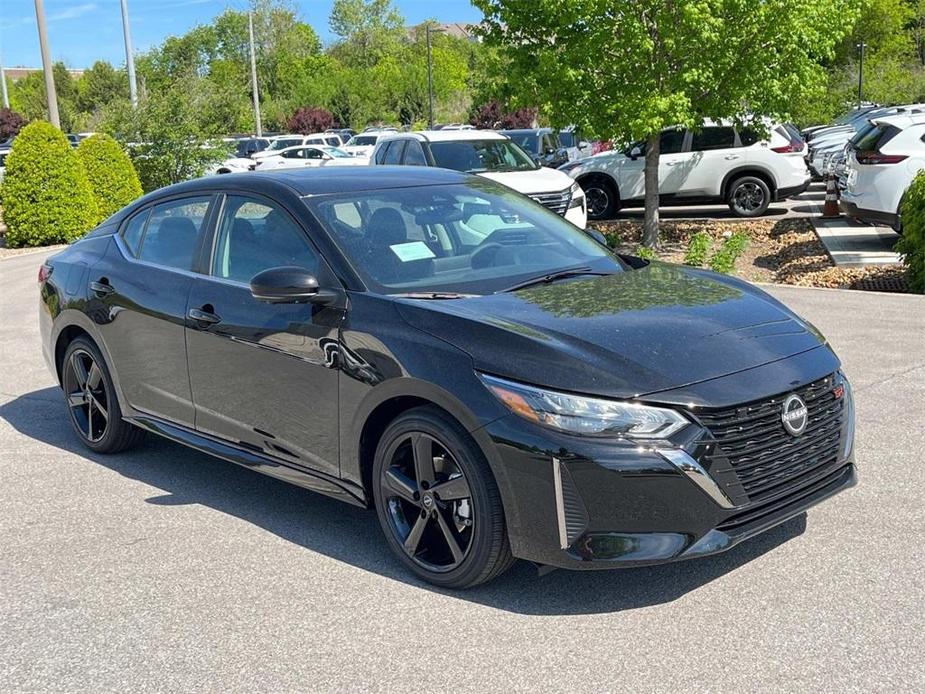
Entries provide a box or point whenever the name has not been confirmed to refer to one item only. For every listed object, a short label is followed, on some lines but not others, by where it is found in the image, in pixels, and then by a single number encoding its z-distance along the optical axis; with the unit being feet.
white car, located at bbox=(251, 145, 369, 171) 110.83
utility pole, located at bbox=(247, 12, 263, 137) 185.36
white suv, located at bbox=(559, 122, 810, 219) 60.85
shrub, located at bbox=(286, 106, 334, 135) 228.63
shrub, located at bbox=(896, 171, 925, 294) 35.22
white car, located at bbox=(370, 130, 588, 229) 48.24
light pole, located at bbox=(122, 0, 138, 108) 105.70
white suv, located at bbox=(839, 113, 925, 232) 43.93
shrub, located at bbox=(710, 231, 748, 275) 40.50
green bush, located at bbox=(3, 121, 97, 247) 63.98
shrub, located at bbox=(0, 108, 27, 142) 210.34
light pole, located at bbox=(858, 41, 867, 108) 148.36
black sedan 12.39
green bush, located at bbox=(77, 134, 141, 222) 69.31
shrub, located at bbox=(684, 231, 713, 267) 43.11
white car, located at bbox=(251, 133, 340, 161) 137.09
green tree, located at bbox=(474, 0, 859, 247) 45.50
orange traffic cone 57.36
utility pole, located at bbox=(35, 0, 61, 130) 71.51
